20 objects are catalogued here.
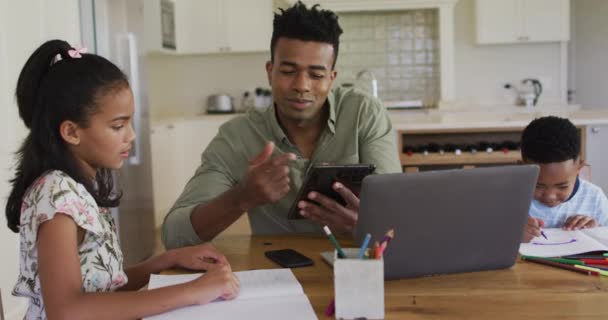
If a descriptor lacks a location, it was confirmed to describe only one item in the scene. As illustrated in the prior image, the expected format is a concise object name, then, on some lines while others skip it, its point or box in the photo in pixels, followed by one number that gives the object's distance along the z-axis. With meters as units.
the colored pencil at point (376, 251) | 0.96
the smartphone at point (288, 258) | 1.33
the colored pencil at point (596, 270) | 1.21
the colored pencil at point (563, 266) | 1.22
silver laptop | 1.10
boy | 1.69
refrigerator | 3.27
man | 1.74
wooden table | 1.03
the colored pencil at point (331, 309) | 1.01
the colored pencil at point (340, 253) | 0.98
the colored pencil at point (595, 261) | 1.26
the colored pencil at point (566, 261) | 1.26
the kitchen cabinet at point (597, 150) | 3.24
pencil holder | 0.94
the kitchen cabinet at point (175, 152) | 4.74
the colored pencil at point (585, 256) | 1.29
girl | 1.06
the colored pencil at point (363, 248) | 0.96
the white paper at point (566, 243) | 1.34
